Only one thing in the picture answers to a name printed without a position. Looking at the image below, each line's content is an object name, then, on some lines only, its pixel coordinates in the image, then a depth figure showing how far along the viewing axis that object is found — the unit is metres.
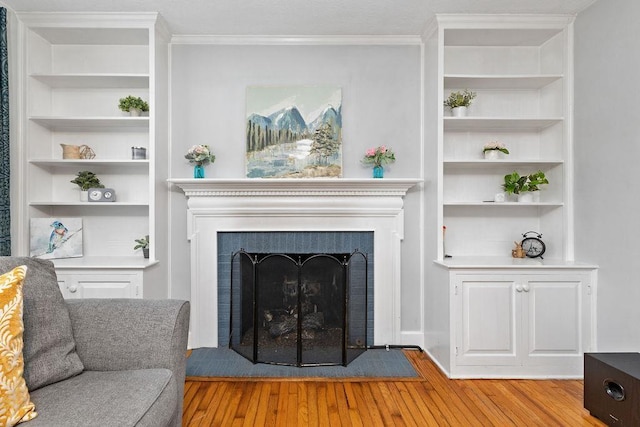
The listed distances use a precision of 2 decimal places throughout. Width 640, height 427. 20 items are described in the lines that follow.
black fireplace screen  2.84
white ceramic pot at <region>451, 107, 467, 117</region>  3.02
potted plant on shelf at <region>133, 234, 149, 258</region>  2.98
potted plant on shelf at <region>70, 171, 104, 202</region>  2.99
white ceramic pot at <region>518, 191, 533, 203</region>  3.02
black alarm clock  3.02
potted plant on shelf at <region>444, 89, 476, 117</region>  3.03
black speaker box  1.91
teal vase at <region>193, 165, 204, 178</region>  3.10
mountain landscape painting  3.20
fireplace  3.14
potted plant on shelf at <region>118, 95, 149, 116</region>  2.96
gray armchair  1.27
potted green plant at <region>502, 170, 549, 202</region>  2.95
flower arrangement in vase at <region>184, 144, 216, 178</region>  3.05
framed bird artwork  2.86
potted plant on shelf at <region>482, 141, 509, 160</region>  3.02
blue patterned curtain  2.55
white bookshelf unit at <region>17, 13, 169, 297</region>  2.85
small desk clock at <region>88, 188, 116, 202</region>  2.98
